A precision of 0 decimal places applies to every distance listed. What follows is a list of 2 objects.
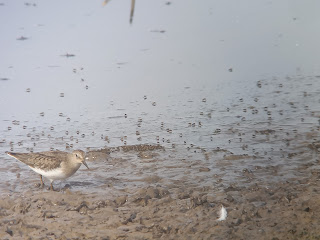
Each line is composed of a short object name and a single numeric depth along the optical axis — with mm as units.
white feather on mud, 16516
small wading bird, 20359
